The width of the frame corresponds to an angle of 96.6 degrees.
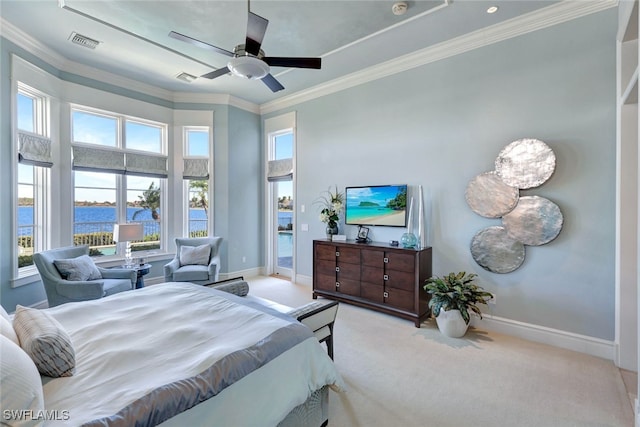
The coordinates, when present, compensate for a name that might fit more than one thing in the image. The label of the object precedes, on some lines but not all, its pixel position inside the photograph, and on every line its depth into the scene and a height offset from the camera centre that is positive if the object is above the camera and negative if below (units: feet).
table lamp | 13.02 -1.03
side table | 12.94 -2.72
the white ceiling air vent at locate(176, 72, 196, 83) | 14.93 +7.14
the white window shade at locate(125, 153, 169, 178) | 15.83 +2.63
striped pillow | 4.16 -2.03
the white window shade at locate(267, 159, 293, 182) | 18.22 +2.65
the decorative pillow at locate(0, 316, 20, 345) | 4.30 -1.85
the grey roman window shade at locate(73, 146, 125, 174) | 14.12 +2.65
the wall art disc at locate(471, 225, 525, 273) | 10.36 -1.52
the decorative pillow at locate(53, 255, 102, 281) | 10.94 -2.29
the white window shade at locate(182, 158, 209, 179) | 17.60 +2.63
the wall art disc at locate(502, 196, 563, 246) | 9.71 -0.41
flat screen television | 13.12 +0.23
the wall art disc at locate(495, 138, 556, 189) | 9.80 +1.64
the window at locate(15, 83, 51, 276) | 11.82 +1.71
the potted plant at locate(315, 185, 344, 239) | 14.90 -0.16
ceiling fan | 7.42 +4.37
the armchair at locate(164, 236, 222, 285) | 13.84 -2.81
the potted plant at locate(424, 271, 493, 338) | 10.11 -3.33
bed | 3.70 -2.43
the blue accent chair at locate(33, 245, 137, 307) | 10.46 -2.77
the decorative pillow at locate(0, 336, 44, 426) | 3.11 -2.01
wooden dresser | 11.37 -2.90
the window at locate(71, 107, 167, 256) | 14.47 +1.92
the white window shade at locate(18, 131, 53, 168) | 11.57 +2.62
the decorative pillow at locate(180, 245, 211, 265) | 15.05 -2.36
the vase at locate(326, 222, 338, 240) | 14.88 -0.99
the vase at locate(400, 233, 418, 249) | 12.18 -1.30
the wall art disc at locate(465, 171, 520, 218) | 10.38 +0.52
